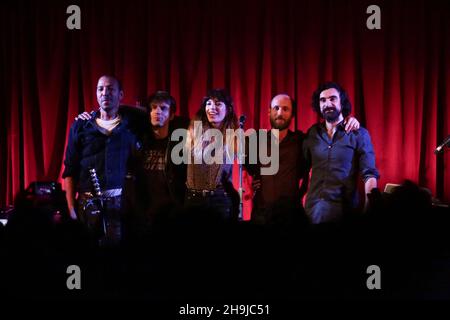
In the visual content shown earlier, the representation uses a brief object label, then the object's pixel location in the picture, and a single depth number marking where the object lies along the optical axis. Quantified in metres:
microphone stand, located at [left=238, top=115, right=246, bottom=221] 3.82
